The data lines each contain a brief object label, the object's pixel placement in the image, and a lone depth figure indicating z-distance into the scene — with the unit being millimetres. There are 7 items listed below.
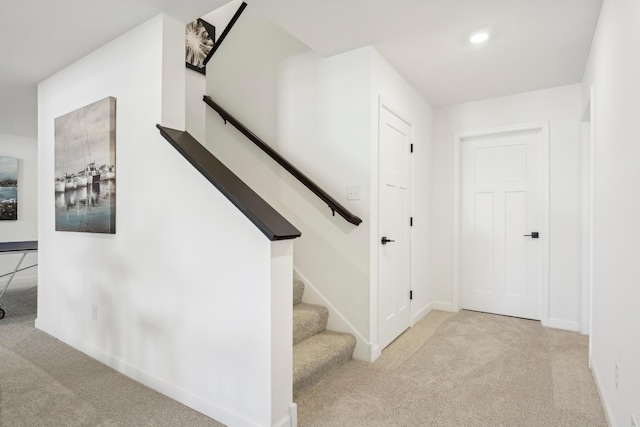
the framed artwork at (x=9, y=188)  5207
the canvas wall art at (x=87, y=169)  2391
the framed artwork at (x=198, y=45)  3498
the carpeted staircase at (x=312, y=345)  2135
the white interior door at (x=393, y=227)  2766
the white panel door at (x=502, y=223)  3629
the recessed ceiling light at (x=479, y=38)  2426
